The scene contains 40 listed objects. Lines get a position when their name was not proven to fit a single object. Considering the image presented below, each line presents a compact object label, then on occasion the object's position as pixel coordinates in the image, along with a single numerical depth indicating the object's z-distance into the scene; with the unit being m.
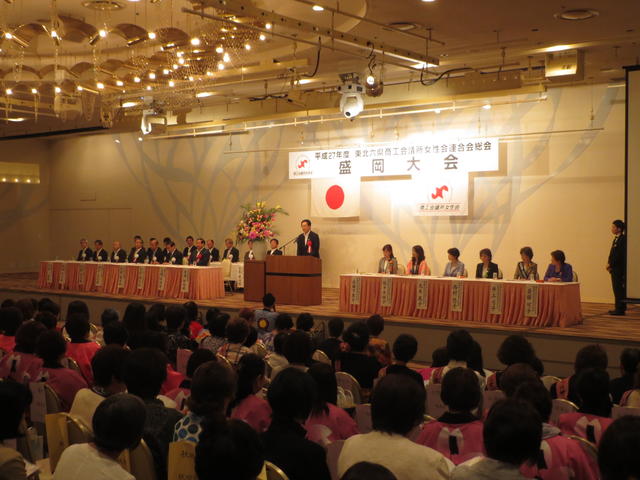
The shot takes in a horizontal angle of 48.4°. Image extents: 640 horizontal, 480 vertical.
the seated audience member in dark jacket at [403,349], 4.38
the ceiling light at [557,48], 9.57
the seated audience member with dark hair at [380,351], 5.16
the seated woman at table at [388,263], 10.75
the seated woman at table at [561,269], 9.09
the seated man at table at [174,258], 13.47
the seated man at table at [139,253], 14.44
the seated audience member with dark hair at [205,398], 2.88
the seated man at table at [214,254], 14.00
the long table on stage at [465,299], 8.57
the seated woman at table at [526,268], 9.39
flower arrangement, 13.00
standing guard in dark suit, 9.76
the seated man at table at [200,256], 13.02
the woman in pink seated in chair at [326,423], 3.12
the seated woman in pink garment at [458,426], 2.82
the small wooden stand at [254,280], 11.46
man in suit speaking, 12.89
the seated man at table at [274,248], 12.55
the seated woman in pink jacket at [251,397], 3.27
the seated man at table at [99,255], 14.60
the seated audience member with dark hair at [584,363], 4.00
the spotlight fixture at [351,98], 9.20
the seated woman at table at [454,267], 9.95
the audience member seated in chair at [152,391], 2.97
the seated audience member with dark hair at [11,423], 2.41
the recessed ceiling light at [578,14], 8.01
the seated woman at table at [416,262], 10.64
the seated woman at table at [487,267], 9.65
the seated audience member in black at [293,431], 2.46
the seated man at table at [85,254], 14.92
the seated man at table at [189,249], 13.64
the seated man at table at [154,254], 14.18
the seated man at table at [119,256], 14.28
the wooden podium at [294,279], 10.91
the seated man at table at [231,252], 13.76
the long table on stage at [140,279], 12.00
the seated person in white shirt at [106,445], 2.33
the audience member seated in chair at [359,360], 4.72
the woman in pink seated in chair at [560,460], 2.57
